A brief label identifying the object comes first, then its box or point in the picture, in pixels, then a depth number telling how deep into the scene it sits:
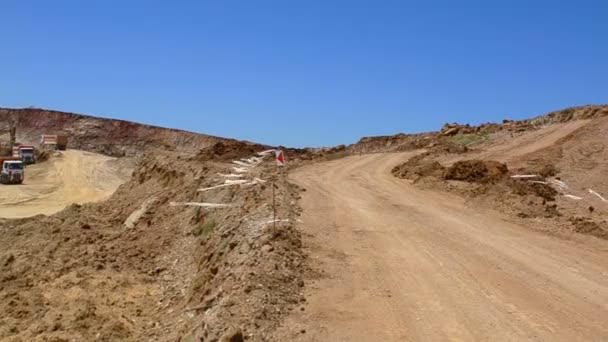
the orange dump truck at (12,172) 52.53
